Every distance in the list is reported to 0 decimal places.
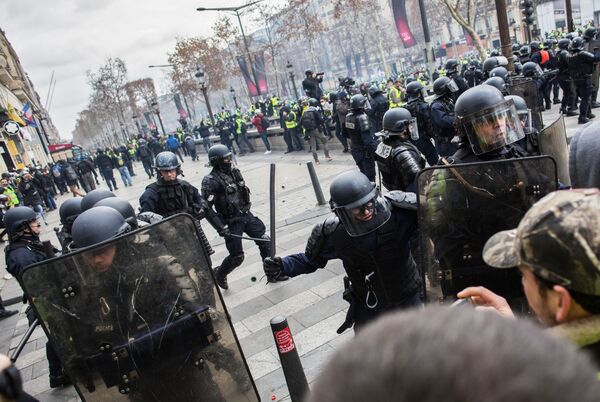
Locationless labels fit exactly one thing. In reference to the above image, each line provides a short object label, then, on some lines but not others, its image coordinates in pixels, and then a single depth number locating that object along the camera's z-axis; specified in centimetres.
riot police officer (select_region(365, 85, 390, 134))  1184
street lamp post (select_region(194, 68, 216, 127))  2066
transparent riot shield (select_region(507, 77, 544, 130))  551
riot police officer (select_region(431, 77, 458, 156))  667
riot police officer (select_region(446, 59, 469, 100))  1151
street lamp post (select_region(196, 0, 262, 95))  2031
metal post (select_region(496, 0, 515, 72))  929
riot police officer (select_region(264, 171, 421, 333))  276
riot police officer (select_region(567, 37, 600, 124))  1015
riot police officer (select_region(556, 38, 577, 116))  1107
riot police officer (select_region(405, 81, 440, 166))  739
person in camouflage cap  101
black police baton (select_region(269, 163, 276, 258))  335
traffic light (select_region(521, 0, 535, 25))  1773
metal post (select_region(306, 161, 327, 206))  861
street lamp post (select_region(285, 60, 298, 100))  2060
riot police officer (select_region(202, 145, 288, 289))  561
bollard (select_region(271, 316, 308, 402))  292
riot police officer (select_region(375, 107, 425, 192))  413
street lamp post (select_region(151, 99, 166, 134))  3026
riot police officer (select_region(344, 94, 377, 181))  822
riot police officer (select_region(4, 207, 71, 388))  443
